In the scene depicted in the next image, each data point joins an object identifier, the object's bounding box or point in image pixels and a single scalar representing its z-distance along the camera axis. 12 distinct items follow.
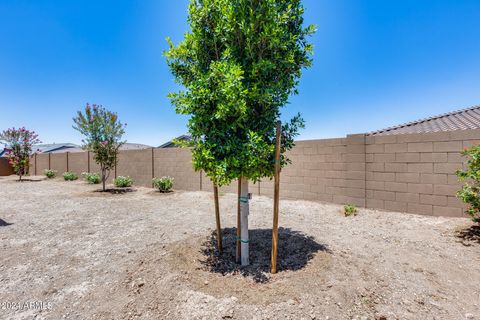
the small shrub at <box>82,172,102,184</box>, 14.48
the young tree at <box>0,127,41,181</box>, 16.88
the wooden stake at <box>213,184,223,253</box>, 3.78
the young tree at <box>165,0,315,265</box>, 3.13
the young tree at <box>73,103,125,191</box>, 11.04
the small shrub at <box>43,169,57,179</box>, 18.67
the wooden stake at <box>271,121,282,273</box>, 3.21
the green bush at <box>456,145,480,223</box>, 4.71
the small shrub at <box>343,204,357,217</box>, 6.57
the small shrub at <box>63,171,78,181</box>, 16.94
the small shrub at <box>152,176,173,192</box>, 11.02
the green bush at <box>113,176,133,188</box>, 12.98
